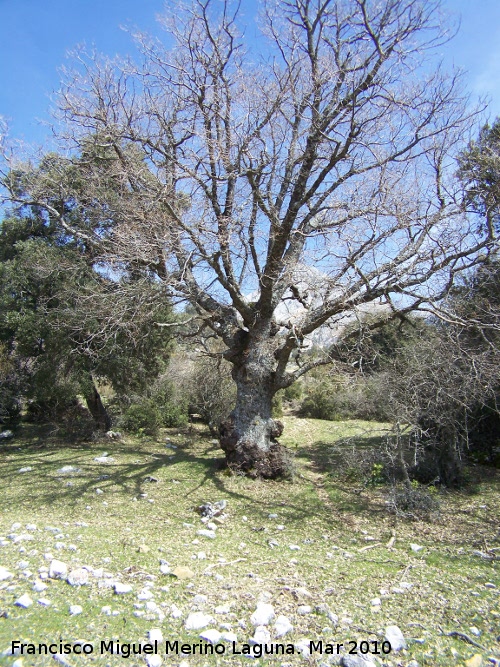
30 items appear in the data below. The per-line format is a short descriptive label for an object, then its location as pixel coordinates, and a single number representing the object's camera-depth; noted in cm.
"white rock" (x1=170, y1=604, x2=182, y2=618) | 325
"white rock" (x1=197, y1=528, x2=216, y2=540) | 524
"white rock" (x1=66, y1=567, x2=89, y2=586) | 365
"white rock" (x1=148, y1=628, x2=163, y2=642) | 295
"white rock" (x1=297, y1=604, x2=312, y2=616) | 339
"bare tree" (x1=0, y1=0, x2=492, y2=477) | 702
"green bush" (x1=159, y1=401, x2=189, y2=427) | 1311
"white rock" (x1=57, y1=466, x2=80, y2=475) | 817
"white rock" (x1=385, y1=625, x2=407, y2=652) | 303
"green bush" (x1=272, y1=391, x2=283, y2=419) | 1644
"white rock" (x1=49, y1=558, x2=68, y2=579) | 376
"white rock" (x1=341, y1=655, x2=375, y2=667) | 278
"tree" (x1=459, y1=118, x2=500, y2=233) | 708
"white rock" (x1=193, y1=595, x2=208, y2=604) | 349
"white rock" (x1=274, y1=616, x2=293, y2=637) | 311
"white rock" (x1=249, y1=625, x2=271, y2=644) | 300
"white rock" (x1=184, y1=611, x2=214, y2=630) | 311
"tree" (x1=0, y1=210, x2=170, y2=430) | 987
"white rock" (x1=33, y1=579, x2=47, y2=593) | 348
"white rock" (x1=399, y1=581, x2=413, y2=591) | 393
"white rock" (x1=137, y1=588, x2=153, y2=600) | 346
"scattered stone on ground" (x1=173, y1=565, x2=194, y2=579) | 396
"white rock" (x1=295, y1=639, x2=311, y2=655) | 292
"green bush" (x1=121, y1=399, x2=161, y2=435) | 1255
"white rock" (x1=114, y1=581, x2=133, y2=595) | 353
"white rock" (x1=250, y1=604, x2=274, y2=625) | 321
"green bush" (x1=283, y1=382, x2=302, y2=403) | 2003
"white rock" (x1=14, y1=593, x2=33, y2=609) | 323
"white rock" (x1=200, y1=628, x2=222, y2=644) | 296
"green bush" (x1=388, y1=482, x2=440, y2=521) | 596
